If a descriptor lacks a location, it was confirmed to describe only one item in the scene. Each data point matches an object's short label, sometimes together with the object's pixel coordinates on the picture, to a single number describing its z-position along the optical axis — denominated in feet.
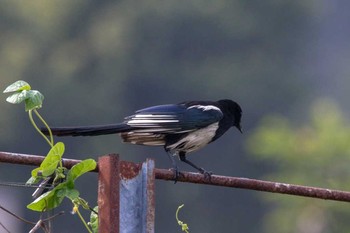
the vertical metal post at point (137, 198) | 25.34
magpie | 39.47
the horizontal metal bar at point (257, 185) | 29.52
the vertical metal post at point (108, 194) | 25.00
